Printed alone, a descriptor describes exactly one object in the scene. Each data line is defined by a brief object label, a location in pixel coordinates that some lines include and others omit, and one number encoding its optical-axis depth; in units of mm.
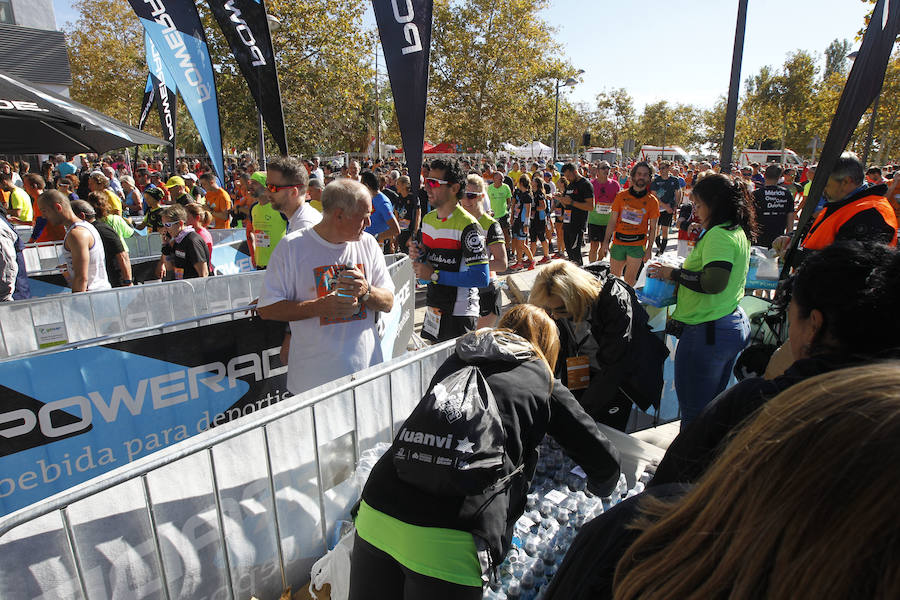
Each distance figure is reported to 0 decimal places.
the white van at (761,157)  41288
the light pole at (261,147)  6948
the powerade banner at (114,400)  3311
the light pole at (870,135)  15920
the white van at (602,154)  51062
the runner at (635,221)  7457
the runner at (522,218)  10758
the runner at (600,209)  9719
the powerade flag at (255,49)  5891
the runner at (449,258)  4395
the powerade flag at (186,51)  6031
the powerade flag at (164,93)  8930
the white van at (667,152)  49906
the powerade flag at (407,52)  4229
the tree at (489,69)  30625
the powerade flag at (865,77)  3596
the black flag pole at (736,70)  6812
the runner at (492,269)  4738
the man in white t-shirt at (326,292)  3082
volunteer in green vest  3330
